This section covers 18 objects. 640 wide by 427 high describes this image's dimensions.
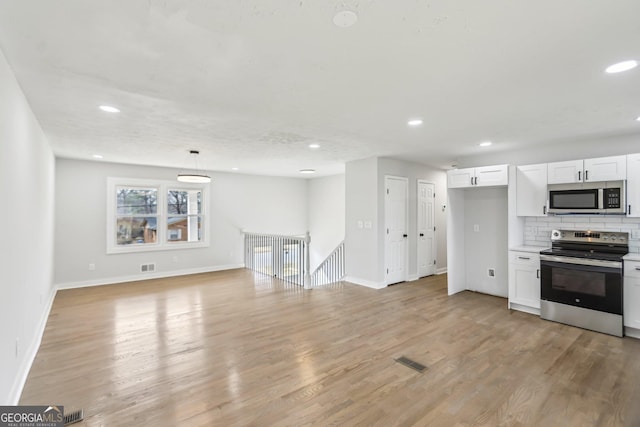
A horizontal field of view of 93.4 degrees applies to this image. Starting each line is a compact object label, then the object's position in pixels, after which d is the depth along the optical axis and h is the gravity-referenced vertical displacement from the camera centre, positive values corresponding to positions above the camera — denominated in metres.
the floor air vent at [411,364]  2.90 -1.45
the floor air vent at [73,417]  2.18 -1.47
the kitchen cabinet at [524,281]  4.34 -0.96
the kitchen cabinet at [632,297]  3.54 -0.96
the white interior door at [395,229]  5.97 -0.26
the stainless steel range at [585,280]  3.64 -0.82
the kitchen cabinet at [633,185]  3.69 +0.38
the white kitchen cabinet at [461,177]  5.09 +0.67
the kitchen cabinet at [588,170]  3.80 +0.61
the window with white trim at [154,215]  6.54 +0.04
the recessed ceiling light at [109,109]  3.00 +1.10
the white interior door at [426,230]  6.70 -0.31
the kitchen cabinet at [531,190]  4.42 +0.39
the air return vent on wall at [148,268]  6.82 -1.15
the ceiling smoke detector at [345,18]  1.59 +1.08
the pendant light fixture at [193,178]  5.57 +0.72
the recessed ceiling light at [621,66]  2.15 +1.09
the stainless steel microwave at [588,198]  3.83 +0.24
